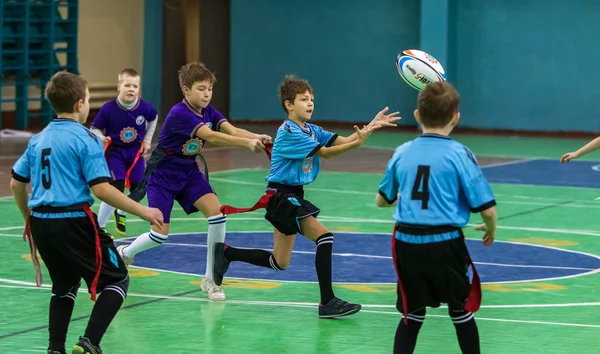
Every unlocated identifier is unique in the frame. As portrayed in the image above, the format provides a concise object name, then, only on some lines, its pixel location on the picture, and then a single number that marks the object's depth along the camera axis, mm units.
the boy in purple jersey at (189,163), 14597
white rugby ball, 13552
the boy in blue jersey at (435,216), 9679
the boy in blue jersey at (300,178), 13464
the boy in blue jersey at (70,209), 10560
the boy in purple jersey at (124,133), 18930
